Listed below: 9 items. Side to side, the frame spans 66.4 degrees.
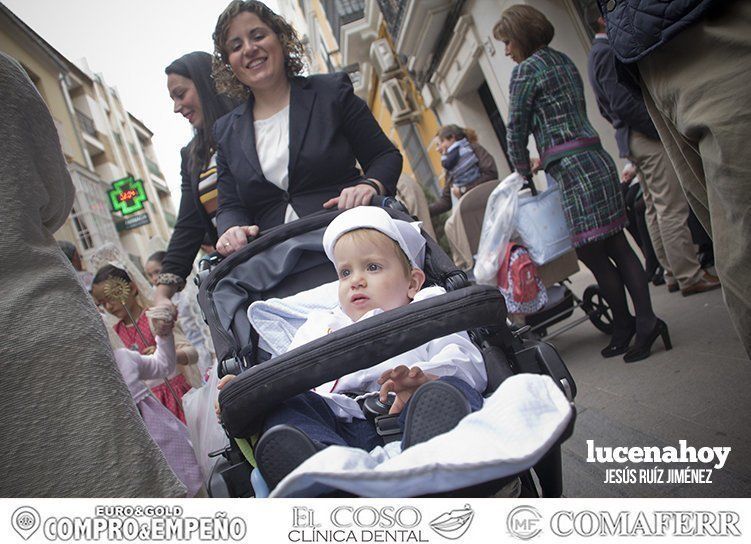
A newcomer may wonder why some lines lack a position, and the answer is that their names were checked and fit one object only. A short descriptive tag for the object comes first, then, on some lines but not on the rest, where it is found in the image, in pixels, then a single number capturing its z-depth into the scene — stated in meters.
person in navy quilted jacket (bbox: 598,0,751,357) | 1.25
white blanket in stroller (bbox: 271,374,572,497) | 0.79
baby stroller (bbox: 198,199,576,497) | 1.05
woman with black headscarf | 2.55
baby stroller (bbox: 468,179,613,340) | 3.64
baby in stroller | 1.01
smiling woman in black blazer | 2.16
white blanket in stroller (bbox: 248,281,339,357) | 1.83
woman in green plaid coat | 3.01
